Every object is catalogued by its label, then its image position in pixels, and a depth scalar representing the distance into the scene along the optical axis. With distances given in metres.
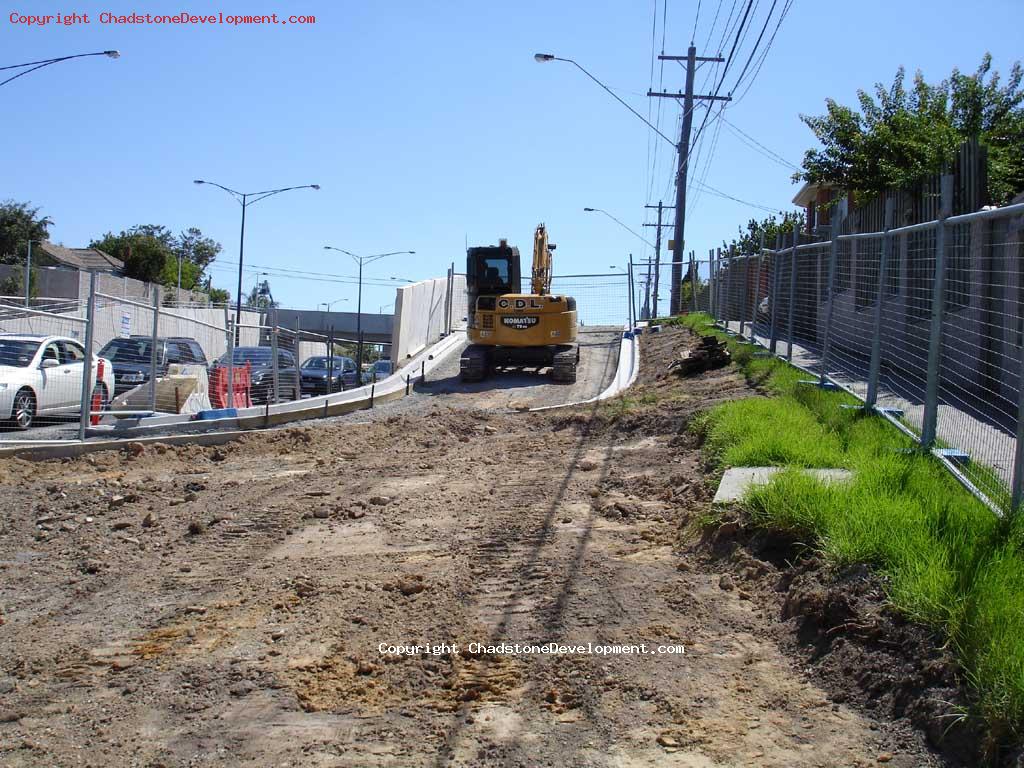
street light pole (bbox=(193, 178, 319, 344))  38.19
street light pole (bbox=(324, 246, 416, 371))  23.02
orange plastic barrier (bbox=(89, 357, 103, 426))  13.58
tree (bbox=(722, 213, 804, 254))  36.81
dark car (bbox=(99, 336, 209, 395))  15.91
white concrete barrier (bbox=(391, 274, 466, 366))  23.14
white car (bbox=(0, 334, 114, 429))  13.30
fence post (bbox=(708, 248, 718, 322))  25.67
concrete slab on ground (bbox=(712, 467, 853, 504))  6.66
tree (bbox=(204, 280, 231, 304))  79.79
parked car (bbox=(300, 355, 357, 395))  26.33
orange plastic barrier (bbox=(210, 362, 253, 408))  17.33
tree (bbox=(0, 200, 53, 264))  53.00
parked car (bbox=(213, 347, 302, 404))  18.94
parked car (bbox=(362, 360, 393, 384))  37.62
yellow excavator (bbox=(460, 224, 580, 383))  20.33
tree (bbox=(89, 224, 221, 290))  62.56
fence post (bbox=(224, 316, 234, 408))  16.77
